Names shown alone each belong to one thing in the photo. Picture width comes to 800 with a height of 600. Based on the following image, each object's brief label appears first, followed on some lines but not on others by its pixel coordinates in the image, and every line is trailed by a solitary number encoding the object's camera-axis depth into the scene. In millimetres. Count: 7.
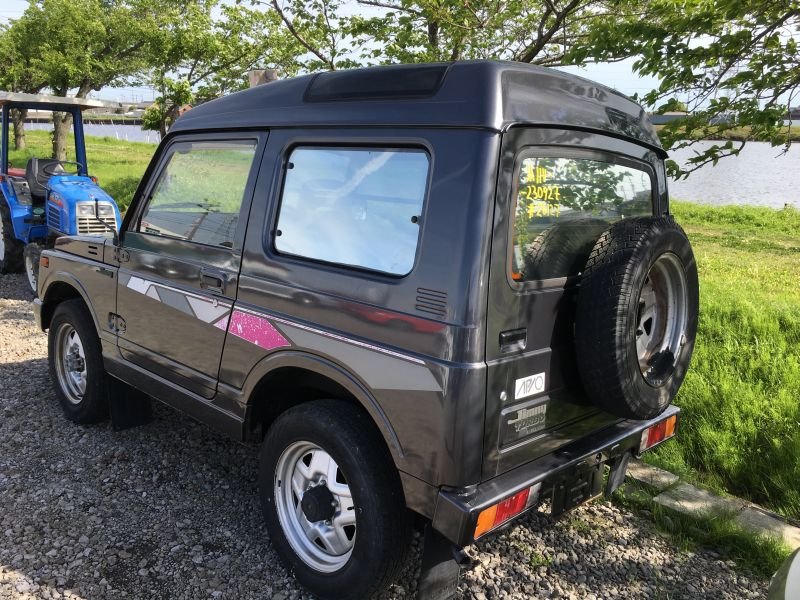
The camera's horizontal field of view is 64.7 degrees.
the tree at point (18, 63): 18359
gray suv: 2088
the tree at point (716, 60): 3996
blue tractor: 7008
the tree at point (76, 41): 17312
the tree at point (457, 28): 5449
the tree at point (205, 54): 13330
